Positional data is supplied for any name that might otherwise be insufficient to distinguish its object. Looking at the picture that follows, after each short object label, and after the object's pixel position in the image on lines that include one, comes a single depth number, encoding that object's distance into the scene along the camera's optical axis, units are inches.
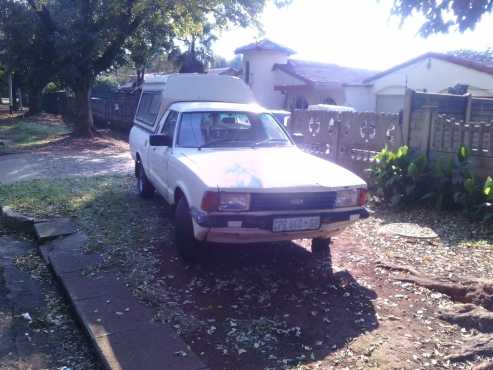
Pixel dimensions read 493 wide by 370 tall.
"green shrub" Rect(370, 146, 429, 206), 314.2
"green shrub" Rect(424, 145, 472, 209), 292.4
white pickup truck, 179.6
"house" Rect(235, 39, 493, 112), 833.5
